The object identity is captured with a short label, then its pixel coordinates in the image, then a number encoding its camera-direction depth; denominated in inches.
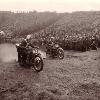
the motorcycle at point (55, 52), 655.1
